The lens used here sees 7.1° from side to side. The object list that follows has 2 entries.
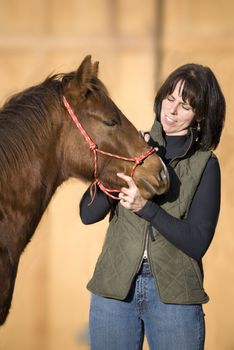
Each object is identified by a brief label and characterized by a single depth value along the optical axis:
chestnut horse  6.14
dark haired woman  6.06
